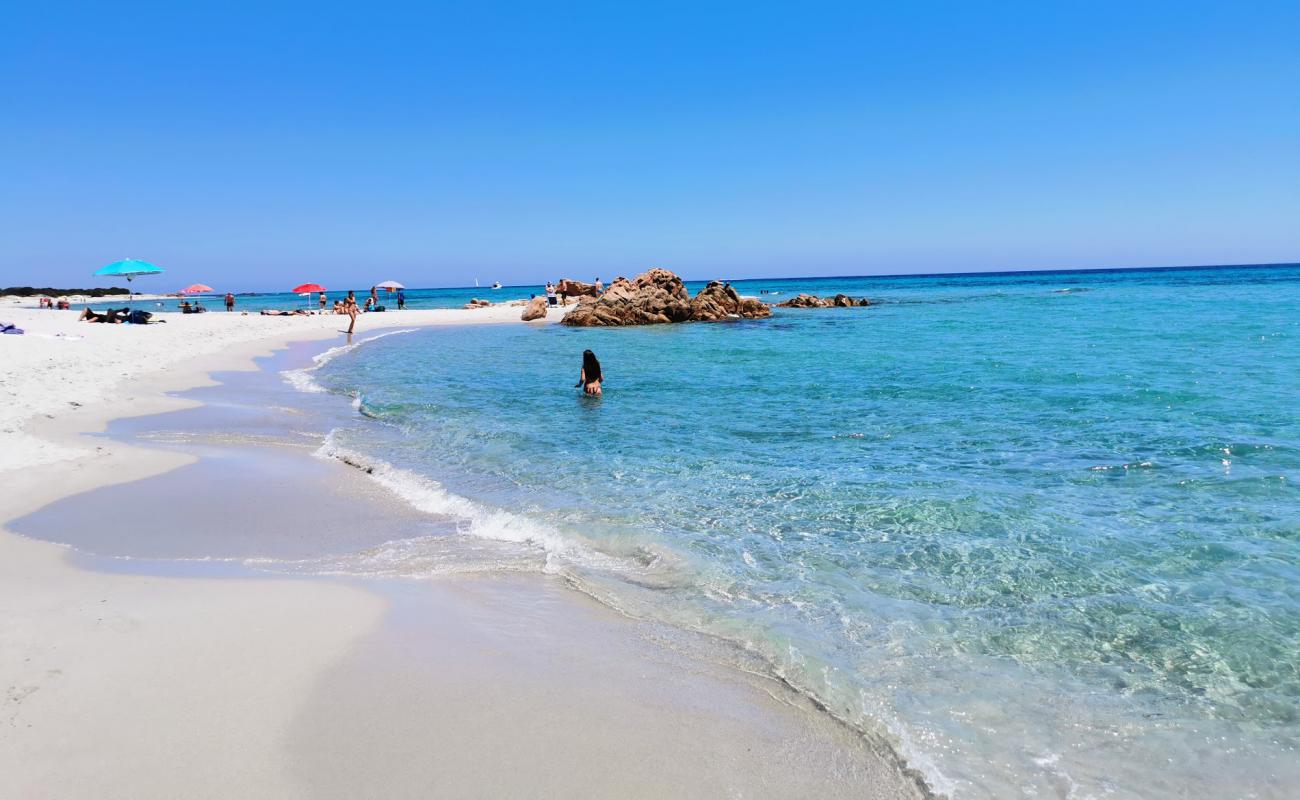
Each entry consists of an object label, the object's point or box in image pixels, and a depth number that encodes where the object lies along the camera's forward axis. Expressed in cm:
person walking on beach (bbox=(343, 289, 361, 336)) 3783
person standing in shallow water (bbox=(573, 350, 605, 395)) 1645
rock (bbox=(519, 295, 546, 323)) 4681
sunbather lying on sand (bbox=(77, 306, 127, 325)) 3556
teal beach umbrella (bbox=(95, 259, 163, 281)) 3778
